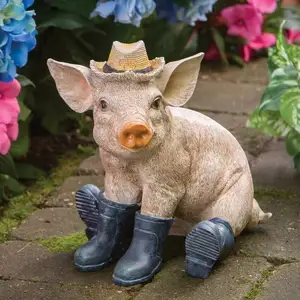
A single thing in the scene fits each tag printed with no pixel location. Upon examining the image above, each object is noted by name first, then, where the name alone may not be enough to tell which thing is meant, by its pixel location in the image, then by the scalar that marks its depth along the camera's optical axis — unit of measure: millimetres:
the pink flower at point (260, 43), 4992
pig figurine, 2596
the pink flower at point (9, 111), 3125
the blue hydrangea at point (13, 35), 3016
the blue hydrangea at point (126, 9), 3623
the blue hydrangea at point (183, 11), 3986
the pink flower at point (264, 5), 4523
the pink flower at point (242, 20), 4719
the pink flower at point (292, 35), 5069
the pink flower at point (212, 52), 5027
